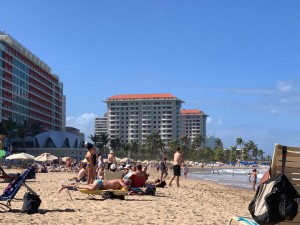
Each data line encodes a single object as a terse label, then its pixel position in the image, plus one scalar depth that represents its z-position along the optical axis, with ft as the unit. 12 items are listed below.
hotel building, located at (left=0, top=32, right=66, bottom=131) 294.87
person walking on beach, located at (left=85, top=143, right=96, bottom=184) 42.34
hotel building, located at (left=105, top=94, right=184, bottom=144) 578.66
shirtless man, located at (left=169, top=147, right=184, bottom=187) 50.44
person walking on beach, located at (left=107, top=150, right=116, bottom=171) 68.49
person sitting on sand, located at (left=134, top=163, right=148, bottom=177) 39.94
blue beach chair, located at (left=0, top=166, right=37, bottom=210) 27.18
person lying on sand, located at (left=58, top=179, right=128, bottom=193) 34.37
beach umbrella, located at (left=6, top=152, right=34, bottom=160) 113.50
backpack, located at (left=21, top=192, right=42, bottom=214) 26.97
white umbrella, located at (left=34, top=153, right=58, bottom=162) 112.97
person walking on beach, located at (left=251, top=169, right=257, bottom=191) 84.65
